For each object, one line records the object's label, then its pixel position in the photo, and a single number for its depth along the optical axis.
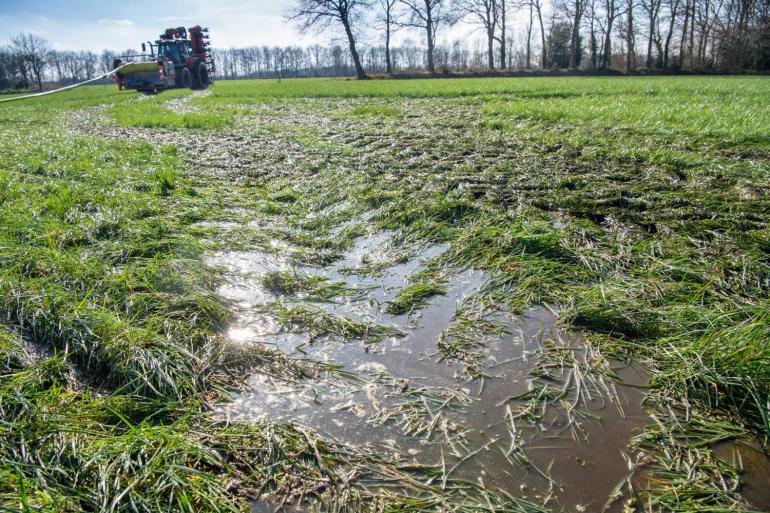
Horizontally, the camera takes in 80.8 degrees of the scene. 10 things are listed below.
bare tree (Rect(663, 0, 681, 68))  44.21
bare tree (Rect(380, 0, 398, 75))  47.12
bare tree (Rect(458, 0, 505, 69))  47.69
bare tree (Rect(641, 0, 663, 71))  44.41
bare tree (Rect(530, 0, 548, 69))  48.58
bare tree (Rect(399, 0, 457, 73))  44.22
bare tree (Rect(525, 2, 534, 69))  50.16
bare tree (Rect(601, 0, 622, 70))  43.94
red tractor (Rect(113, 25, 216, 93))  23.55
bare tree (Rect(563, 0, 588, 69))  44.69
